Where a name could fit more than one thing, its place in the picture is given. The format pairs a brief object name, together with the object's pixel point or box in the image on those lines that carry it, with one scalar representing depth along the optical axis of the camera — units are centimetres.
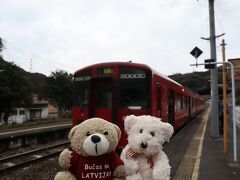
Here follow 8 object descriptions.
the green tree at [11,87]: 3646
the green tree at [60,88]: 5388
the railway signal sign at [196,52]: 1205
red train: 883
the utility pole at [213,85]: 1298
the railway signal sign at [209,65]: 1049
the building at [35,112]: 5412
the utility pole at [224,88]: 1038
